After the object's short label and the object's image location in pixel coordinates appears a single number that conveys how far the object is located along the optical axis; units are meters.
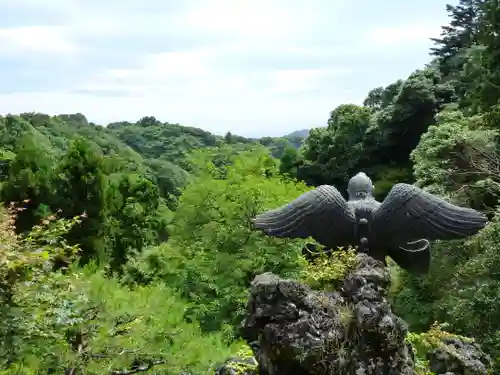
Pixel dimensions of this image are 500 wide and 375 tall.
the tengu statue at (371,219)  5.31
